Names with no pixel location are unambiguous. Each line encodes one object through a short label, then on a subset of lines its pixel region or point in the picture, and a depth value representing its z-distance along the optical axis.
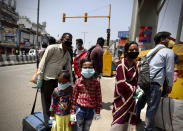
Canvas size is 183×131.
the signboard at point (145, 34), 8.30
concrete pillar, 8.20
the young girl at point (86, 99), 1.88
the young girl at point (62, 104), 1.92
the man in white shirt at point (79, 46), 3.93
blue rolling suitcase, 1.96
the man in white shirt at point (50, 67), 2.44
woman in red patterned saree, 1.90
